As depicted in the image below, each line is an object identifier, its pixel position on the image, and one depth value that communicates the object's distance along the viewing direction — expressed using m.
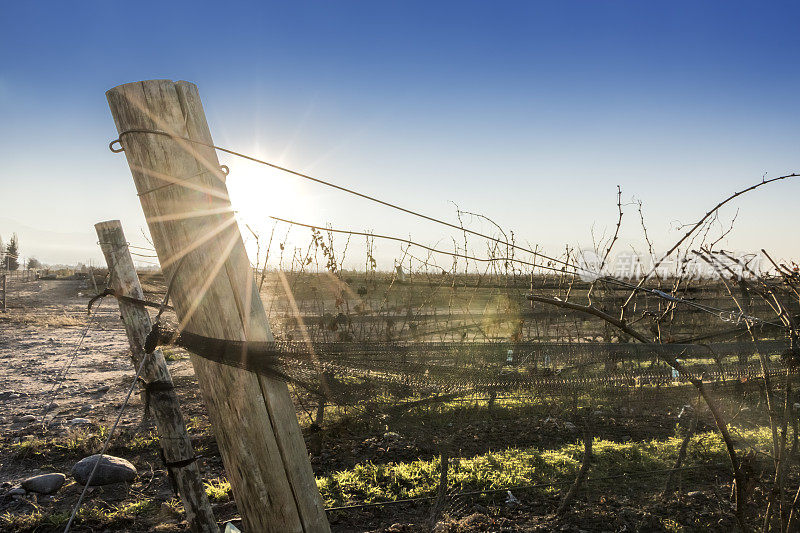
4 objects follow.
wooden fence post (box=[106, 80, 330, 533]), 1.50
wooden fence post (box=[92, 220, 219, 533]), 3.03
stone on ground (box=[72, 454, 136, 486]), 4.43
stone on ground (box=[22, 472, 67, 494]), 4.29
